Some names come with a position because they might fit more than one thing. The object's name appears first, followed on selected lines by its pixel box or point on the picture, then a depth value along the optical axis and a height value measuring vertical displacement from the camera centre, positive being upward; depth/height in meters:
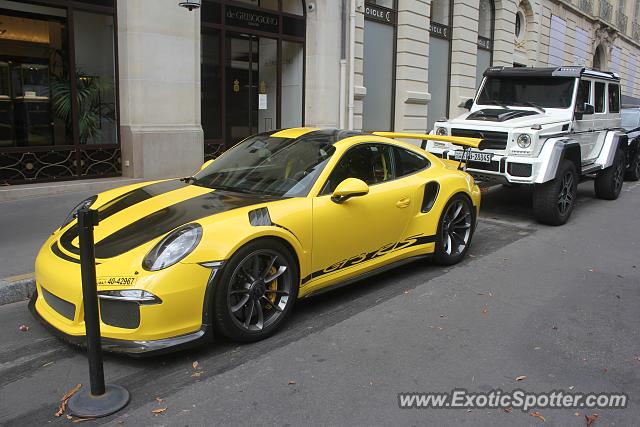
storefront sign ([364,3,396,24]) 14.93 +3.16
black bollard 3.06 -1.23
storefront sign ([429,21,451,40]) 17.55 +3.21
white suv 8.11 +0.03
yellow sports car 3.54 -0.79
